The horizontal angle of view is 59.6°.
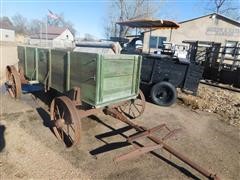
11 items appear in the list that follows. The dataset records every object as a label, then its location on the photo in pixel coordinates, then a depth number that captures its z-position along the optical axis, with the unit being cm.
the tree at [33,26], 7525
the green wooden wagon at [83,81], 353
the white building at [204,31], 1841
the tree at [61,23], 7001
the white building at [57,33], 4513
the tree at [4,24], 5409
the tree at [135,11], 2765
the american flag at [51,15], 2296
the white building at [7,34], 4681
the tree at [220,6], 3266
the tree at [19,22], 7727
